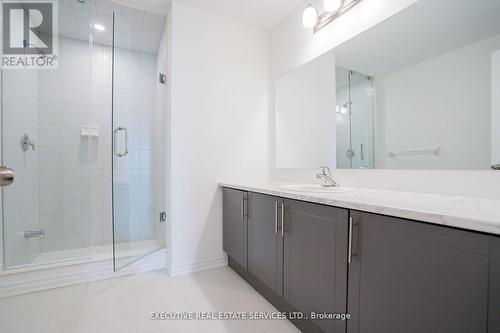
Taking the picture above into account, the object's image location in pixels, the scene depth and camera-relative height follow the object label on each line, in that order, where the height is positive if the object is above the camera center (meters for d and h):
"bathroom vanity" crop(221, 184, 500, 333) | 0.60 -0.35
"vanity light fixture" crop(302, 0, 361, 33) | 1.61 +1.19
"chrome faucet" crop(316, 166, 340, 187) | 1.63 -0.10
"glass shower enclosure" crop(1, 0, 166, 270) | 1.94 +0.24
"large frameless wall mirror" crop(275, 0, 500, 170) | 1.02 +0.43
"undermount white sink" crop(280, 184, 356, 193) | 1.36 -0.16
